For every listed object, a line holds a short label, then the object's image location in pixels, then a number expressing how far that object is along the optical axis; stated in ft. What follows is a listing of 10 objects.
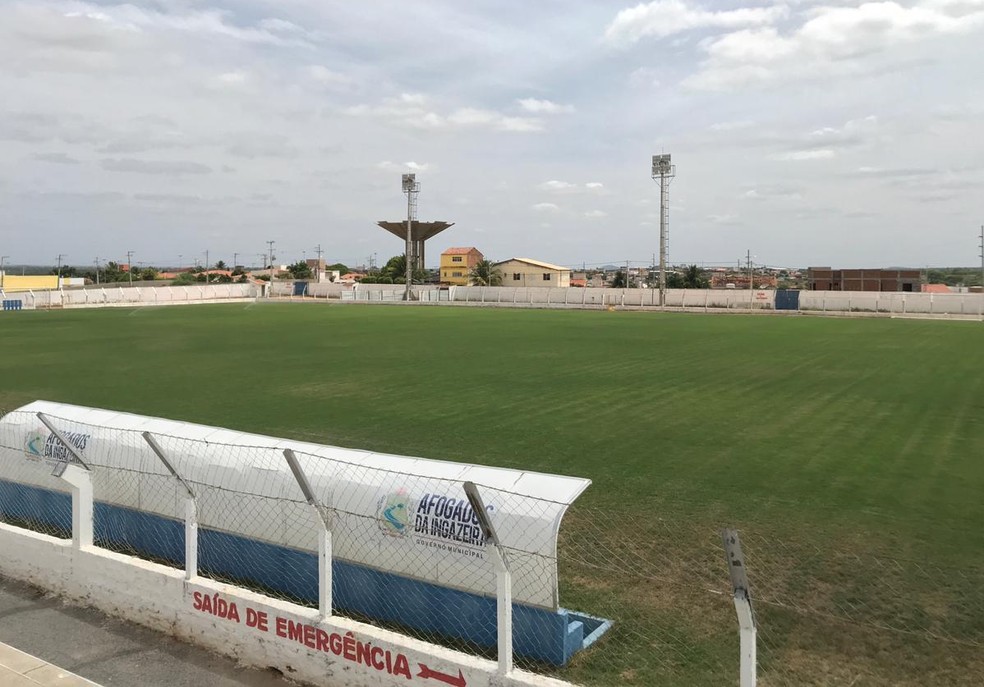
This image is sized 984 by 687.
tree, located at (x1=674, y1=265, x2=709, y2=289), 353.10
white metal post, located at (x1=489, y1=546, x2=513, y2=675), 16.67
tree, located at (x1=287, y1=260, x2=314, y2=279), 465.88
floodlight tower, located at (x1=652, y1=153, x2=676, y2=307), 241.35
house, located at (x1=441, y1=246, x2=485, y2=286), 446.19
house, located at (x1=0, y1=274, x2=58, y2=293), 317.42
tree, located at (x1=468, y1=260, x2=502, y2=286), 395.75
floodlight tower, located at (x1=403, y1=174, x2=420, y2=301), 310.86
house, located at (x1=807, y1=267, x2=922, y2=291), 325.01
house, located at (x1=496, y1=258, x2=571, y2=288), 401.49
